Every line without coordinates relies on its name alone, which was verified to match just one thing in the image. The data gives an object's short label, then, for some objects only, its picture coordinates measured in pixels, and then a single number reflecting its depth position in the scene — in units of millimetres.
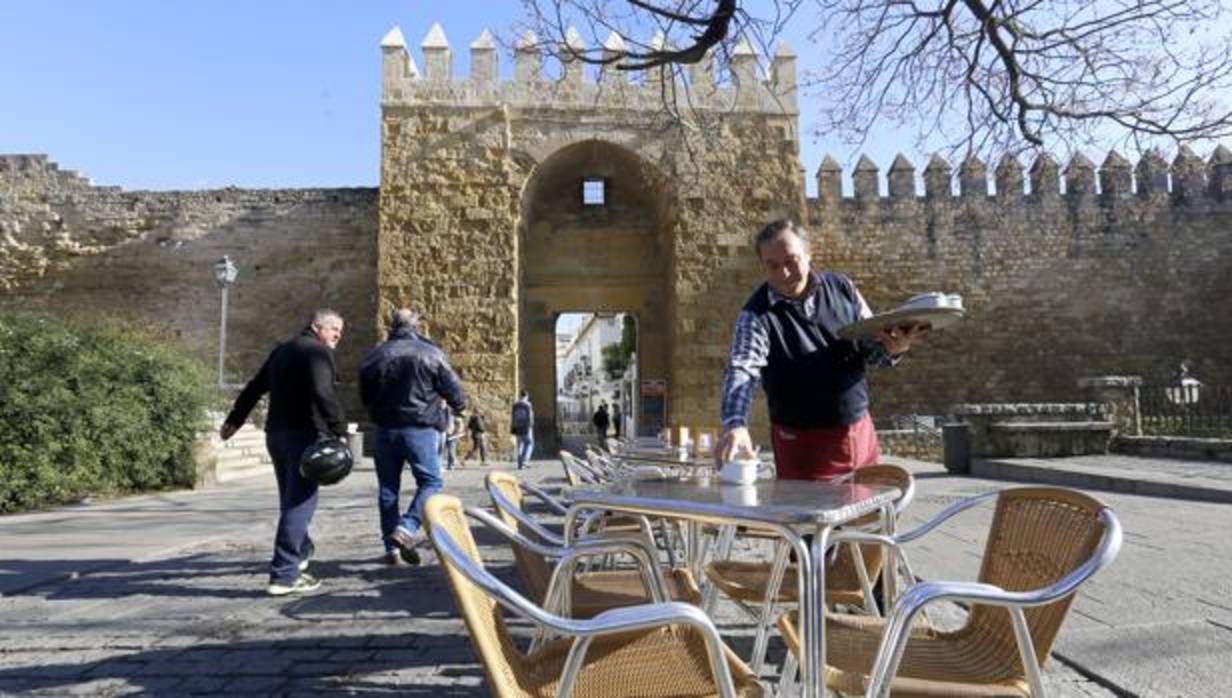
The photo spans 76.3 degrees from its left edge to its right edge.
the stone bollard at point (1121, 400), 10703
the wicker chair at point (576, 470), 4254
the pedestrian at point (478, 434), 13948
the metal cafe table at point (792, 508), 1518
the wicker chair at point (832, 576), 2117
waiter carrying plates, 2740
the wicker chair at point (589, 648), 1272
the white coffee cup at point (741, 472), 2170
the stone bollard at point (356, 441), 13880
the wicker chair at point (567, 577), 2045
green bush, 7418
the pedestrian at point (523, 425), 13648
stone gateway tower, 14797
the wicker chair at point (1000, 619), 1365
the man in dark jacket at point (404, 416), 4613
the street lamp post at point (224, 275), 12977
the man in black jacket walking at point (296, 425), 3971
